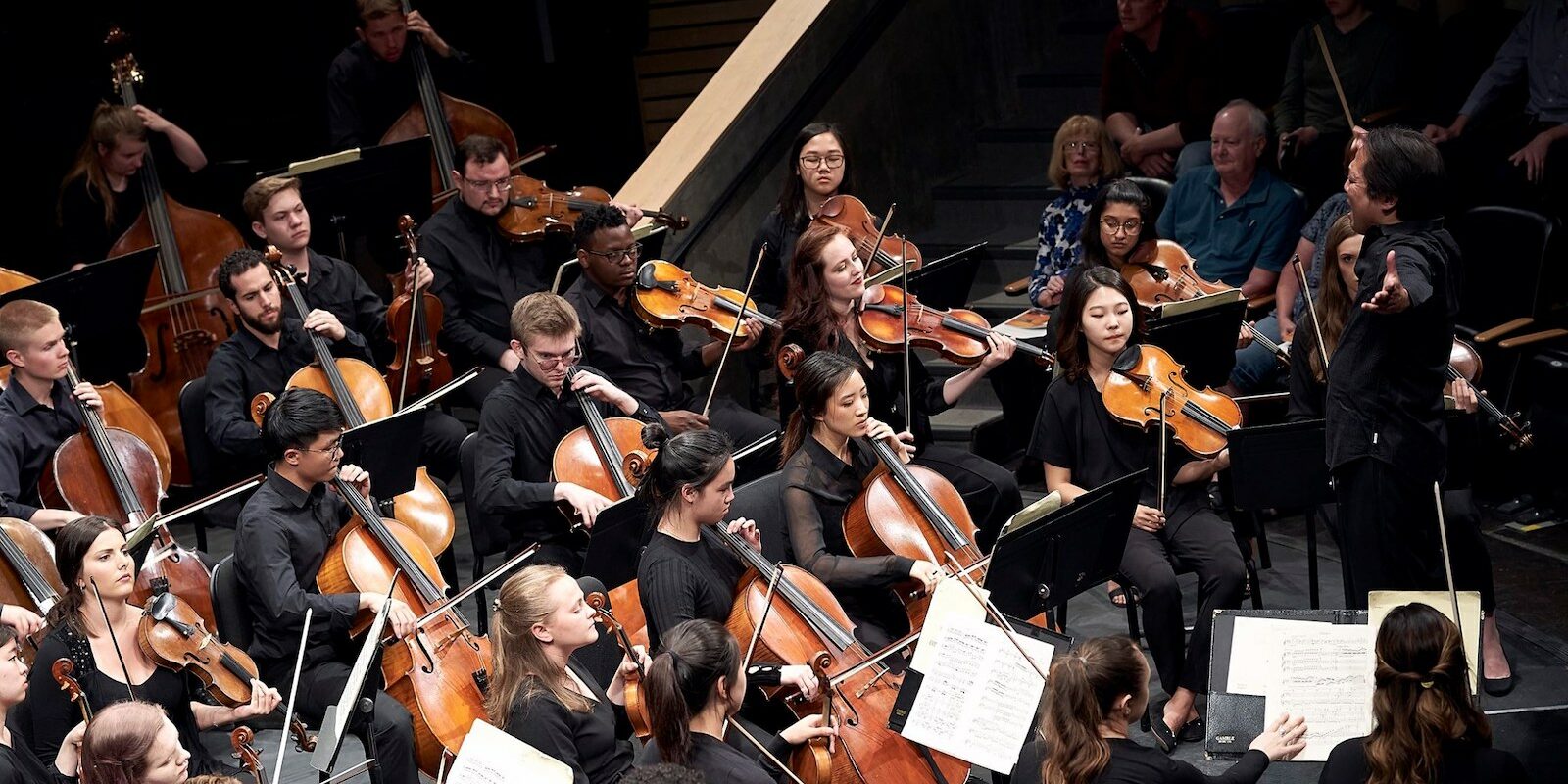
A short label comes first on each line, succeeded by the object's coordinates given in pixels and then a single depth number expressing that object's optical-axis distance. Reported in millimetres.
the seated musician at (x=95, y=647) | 8453
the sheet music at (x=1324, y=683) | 7488
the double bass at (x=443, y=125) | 14156
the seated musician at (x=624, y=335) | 12031
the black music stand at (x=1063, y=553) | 8266
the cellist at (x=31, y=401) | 10500
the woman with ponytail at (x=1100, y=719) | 6906
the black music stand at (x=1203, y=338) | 10719
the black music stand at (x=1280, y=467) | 9633
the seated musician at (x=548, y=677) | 7762
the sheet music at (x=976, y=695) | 7555
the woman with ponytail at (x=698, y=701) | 7215
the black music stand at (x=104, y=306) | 11359
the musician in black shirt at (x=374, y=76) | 14320
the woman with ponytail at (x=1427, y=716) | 6773
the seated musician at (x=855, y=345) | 11273
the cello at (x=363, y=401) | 10562
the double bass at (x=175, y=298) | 12555
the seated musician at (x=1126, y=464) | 9906
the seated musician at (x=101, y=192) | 13148
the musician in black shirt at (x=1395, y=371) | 8641
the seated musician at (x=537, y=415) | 10430
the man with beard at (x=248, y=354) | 11281
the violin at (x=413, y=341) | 12281
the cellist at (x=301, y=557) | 8945
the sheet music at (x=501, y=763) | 6816
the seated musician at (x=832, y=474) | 9562
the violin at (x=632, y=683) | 8320
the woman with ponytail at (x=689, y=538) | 8859
